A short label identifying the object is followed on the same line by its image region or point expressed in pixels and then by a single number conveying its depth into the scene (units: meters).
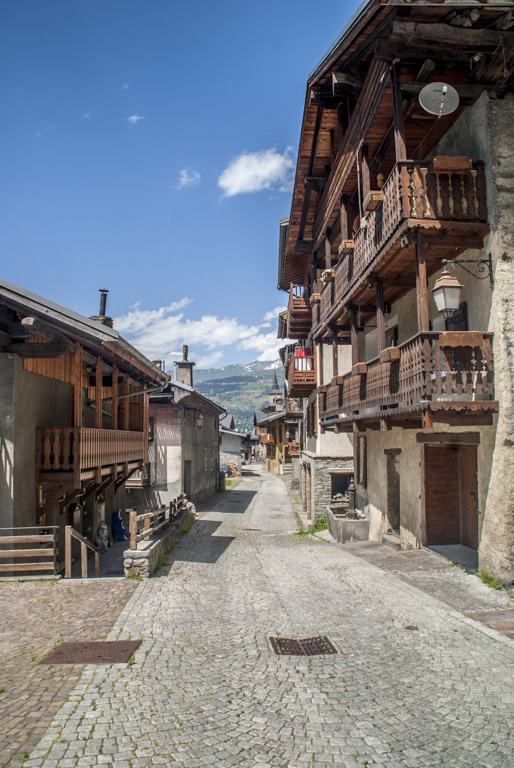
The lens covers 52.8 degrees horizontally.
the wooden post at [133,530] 10.82
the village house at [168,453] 23.09
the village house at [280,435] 36.84
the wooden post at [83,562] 10.55
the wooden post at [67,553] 9.96
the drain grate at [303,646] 6.62
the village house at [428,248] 8.17
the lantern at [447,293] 8.03
